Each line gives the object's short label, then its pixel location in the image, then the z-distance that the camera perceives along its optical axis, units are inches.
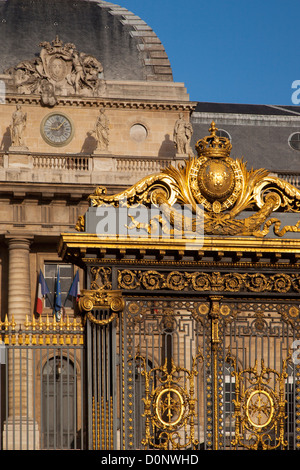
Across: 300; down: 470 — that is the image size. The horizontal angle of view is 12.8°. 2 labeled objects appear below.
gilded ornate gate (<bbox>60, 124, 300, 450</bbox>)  781.9
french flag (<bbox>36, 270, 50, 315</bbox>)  1636.3
